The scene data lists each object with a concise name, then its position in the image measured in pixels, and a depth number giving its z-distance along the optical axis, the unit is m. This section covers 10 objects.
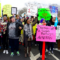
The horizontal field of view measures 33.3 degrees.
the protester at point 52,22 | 4.63
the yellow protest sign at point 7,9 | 6.06
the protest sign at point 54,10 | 5.23
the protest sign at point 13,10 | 6.06
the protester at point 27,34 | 4.06
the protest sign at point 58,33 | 4.36
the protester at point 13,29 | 4.18
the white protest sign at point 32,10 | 4.48
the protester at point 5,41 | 4.64
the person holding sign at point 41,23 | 3.88
